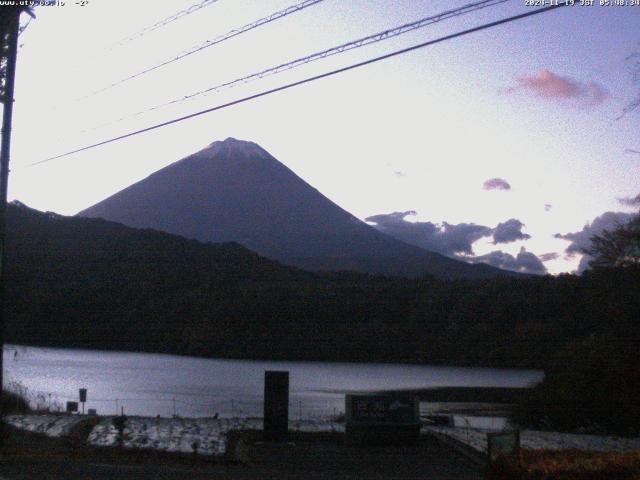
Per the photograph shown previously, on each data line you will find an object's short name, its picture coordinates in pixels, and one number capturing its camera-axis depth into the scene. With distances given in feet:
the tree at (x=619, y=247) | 72.33
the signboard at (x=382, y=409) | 64.85
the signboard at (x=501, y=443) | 37.45
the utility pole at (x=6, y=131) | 55.83
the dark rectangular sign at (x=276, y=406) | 66.23
